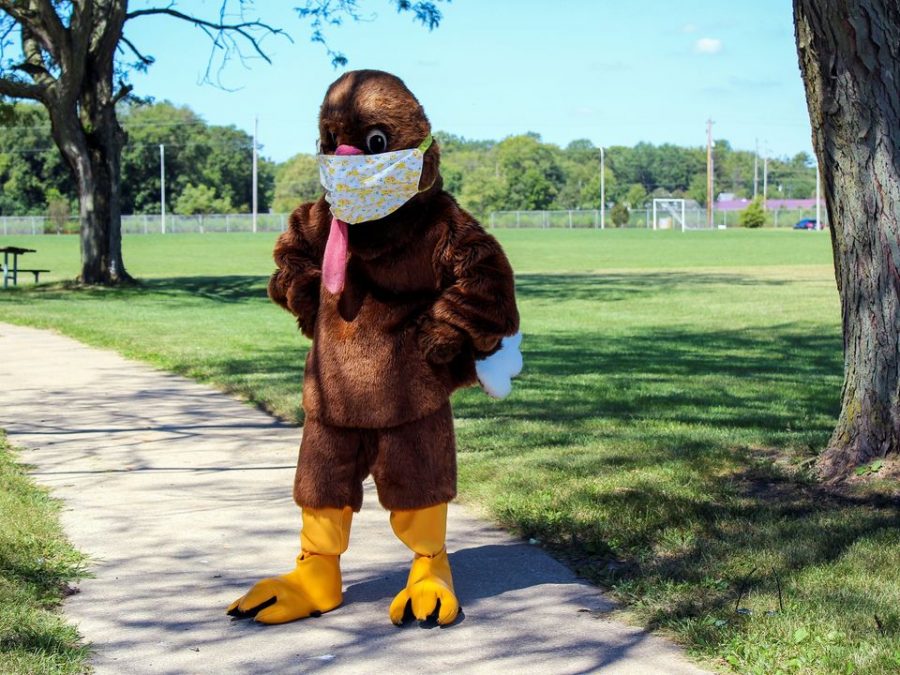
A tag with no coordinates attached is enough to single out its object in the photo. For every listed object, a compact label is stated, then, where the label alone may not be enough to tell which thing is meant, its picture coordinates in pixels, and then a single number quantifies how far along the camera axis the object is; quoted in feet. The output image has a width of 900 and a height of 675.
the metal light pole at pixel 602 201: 278.87
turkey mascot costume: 13.88
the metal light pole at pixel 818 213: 258.37
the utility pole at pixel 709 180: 275.00
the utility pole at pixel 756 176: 412.44
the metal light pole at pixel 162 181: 262.88
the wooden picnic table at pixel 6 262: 76.38
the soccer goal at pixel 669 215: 291.79
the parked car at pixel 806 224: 275.06
